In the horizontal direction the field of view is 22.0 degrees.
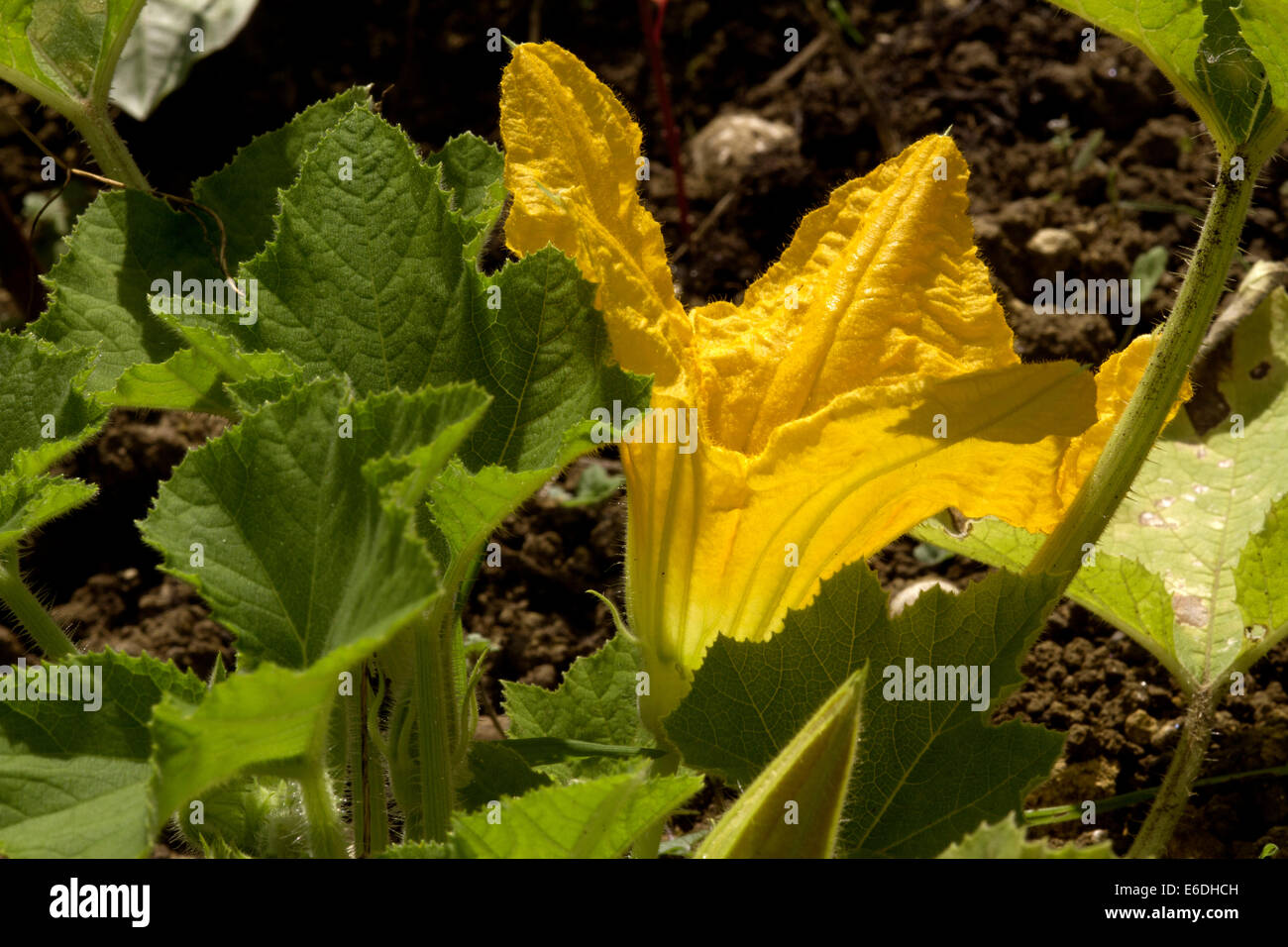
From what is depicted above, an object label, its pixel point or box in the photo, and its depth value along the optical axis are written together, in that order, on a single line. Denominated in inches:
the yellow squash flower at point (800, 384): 25.7
